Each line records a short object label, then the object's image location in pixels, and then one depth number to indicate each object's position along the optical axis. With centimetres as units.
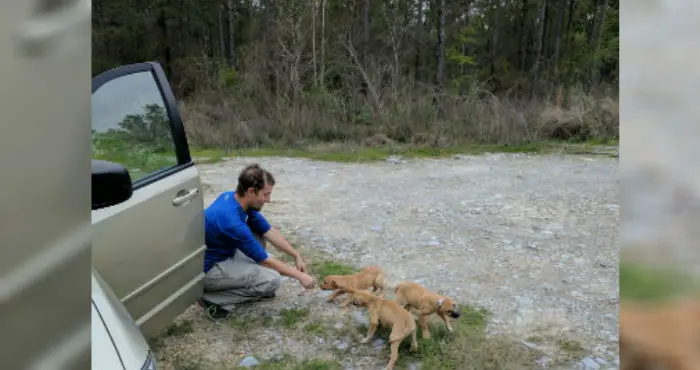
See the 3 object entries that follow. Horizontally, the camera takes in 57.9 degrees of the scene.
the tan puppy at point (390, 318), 333
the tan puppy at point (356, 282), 390
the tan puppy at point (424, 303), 349
